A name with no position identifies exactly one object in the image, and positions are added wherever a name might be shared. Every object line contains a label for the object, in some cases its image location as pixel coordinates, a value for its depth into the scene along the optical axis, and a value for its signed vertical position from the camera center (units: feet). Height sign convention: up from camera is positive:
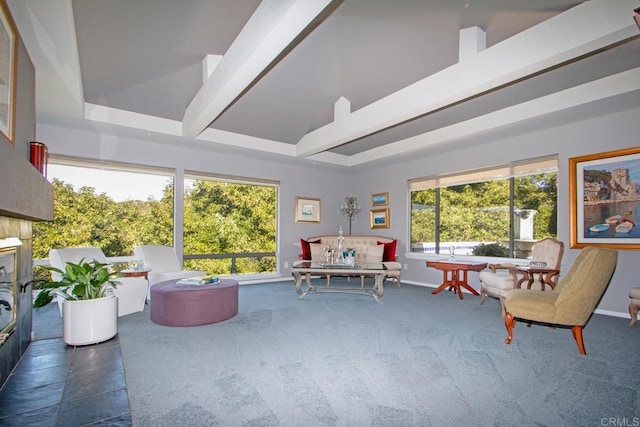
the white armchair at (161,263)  14.75 -2.09
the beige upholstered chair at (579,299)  8.63 -2.13
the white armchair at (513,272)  12.76 -2.24
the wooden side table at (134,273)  13.71 -2.25
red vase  8.97 +1.78
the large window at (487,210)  15.83 +0.57
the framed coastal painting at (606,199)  12.72 +0.85
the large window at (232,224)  20.81 -0.30
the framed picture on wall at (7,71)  6.51 +3.11
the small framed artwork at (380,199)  22.81 +1.49
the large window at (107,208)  15.20 +0.59
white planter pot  8.84 -2.78
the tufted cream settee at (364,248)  19.18 -1.83
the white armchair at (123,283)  12.07 -2.53
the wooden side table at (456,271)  15.74 -2.67
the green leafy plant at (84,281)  9.06 -1.72
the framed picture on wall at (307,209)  22.75 +0.76
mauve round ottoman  11.02 -2.93
